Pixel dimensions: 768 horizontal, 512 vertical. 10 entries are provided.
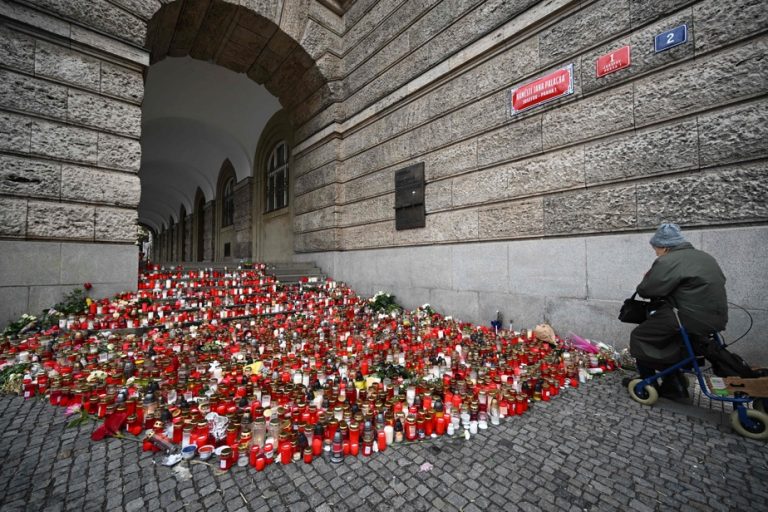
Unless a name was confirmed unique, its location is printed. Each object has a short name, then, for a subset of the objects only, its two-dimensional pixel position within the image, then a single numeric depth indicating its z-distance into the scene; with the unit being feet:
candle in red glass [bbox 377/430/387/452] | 8.54
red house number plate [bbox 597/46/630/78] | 15.65
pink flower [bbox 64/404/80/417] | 10.11
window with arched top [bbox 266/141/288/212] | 47.47
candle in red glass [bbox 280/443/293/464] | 7.87
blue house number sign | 14.01
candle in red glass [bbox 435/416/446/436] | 9.29
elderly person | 9.96
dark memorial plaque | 25.49
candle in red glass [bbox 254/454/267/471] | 7.61
